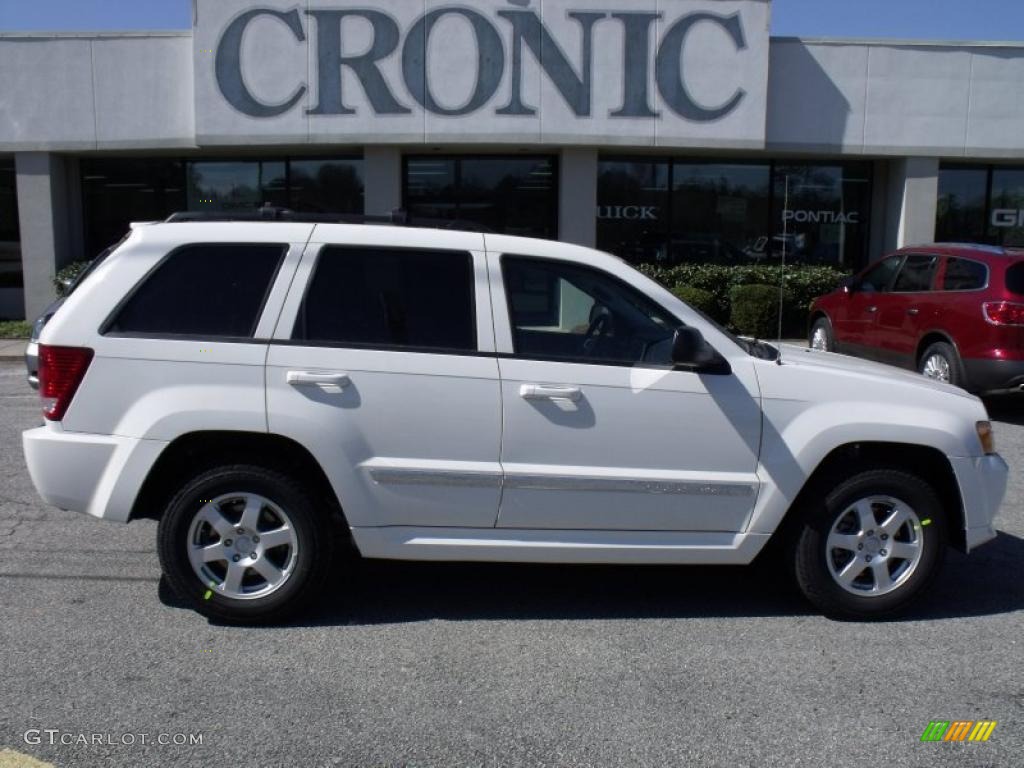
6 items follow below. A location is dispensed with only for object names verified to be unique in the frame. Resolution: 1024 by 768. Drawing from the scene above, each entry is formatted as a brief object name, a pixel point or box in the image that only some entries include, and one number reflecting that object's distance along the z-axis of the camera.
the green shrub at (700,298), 15.07
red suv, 9.25
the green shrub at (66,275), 16.15
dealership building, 14.78
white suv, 4.27
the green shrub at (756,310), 15.09
